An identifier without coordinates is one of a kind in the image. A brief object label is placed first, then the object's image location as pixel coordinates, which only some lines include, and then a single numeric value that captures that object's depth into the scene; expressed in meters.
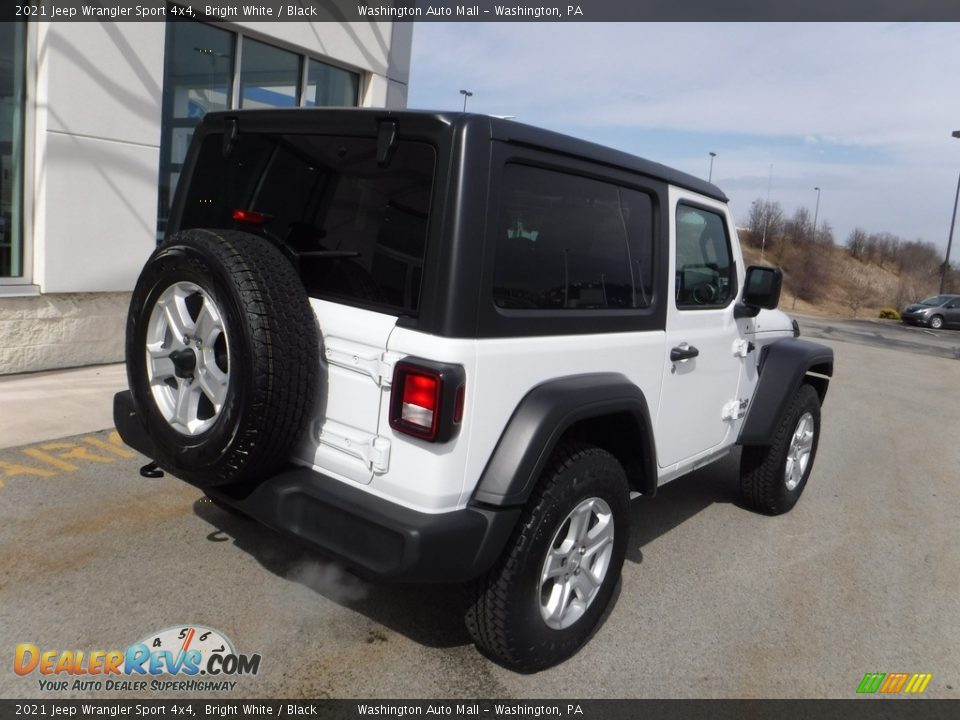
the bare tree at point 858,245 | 71.06
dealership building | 6.47
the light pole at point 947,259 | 39.36
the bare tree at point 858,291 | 48.59
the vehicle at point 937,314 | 32.53
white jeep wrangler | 2.54
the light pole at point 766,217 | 63.56
